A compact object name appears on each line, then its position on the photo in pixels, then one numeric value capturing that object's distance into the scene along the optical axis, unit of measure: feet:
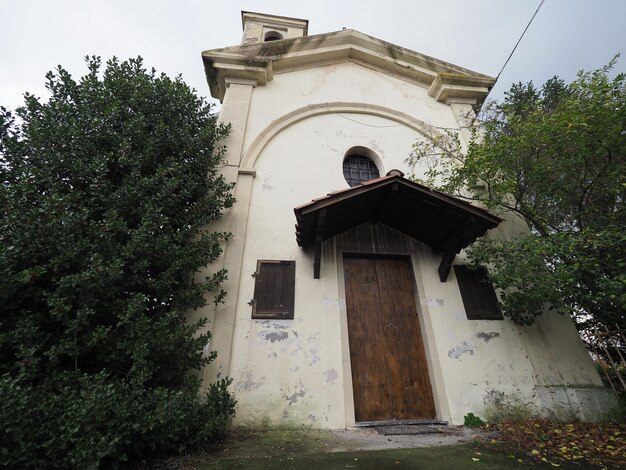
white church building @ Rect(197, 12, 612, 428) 14.42
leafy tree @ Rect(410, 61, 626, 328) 13.83
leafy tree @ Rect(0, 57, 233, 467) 8.75
